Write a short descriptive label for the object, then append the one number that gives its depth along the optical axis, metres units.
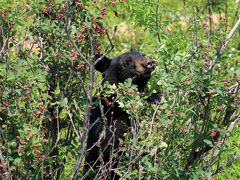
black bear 13.11
